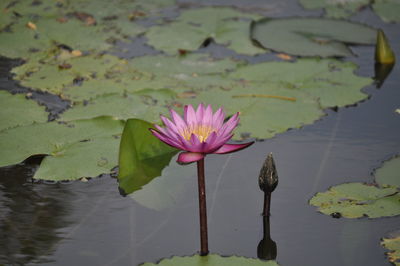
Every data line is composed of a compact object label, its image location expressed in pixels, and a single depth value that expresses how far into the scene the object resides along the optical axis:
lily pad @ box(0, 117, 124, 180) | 5.73
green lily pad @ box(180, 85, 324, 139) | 6.57
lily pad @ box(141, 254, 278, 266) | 4.27
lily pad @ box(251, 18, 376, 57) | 8.81
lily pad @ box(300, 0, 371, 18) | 10.44
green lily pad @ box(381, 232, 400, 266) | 4.46
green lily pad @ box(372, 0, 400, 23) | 10.14
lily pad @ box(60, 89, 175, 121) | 6.81
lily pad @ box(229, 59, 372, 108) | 7.44
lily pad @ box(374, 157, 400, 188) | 5.43
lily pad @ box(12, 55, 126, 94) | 7.77
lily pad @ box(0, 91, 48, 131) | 6.62
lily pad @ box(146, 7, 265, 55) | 9.02
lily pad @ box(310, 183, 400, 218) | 4.96
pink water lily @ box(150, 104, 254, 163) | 4.22
